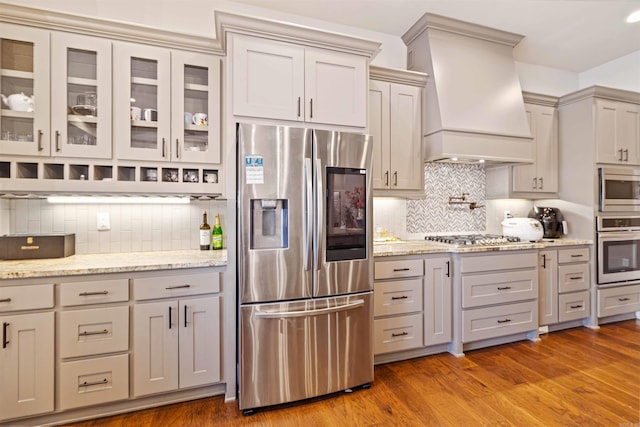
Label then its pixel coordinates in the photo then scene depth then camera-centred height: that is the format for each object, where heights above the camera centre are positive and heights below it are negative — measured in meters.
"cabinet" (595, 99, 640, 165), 3.25 +0.90
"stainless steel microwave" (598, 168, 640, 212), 3.21 +0.28
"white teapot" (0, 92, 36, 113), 1.89 +0.68
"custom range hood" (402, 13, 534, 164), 2.76 +1.13
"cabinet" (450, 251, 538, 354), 2.58 -0.70
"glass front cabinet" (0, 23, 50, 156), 1.88 +0.75
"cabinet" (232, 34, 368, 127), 1.96 +0.88
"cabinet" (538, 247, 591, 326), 2.97 -0.68
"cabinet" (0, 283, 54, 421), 1.65 -0.75
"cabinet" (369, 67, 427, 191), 2.71 +0.79
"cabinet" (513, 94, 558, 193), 3.35 +0.70
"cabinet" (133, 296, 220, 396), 1.85 -0.81
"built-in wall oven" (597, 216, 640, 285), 3.23 -0.35
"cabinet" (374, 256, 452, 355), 2.39 -0.70
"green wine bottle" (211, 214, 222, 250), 2.49 -0.19
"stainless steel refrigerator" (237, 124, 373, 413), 1.86 -0.29
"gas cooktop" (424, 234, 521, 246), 2.72 -0.23
